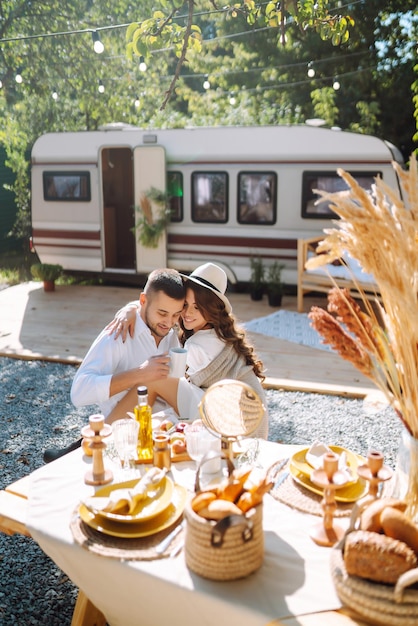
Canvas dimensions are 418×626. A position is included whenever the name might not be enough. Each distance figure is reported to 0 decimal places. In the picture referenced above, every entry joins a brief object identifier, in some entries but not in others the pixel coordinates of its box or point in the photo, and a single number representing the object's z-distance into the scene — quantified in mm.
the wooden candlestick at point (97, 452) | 2148
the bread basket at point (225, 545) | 1602
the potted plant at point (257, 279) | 8711
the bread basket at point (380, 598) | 1422
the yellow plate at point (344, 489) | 2045
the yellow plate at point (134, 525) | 1842
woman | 3158
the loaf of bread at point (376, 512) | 1612
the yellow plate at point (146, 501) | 1860
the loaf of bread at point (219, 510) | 1632
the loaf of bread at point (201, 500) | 1685
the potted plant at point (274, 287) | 8414
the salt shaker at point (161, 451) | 2223
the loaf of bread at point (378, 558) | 1479
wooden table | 2107
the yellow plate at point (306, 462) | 2184
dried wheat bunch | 1520
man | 2945
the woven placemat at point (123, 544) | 1771
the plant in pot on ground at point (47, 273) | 9367
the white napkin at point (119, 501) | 1883
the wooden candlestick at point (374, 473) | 1844
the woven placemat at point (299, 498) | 2008
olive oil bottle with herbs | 2342
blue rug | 6846
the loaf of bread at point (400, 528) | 1551
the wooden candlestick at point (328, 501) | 1837
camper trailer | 8492
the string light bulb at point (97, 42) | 7130
